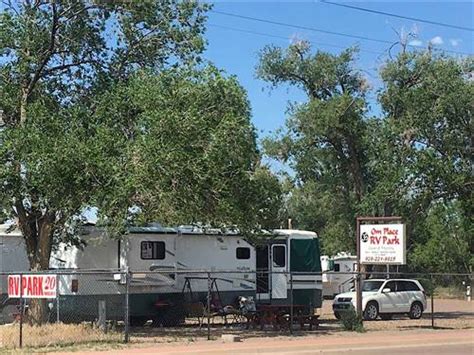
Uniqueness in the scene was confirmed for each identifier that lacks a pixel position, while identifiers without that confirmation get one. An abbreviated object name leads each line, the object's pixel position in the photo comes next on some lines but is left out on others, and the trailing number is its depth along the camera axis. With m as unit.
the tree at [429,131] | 31.23
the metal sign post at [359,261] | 24.18
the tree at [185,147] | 17.69
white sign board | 24.53
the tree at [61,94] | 18.05
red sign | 17.20
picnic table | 22.62
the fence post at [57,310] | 20.60
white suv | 28.91
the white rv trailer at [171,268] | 22.14
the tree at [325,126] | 33.44
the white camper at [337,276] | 43.19
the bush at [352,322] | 22.89
